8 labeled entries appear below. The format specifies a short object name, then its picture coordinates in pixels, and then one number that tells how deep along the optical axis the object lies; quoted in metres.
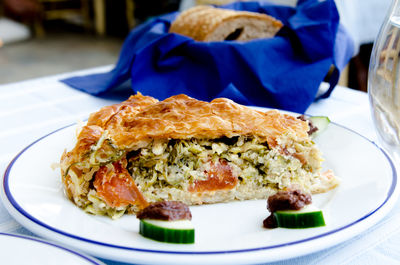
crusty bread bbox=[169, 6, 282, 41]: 0.86
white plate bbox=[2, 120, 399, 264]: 0.45
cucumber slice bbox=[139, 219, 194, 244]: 0.46
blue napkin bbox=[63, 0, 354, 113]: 0.75
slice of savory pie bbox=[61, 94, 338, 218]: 0.54
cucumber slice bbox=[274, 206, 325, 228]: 0.48
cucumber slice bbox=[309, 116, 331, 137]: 0.64
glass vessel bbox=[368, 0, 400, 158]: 0.44
